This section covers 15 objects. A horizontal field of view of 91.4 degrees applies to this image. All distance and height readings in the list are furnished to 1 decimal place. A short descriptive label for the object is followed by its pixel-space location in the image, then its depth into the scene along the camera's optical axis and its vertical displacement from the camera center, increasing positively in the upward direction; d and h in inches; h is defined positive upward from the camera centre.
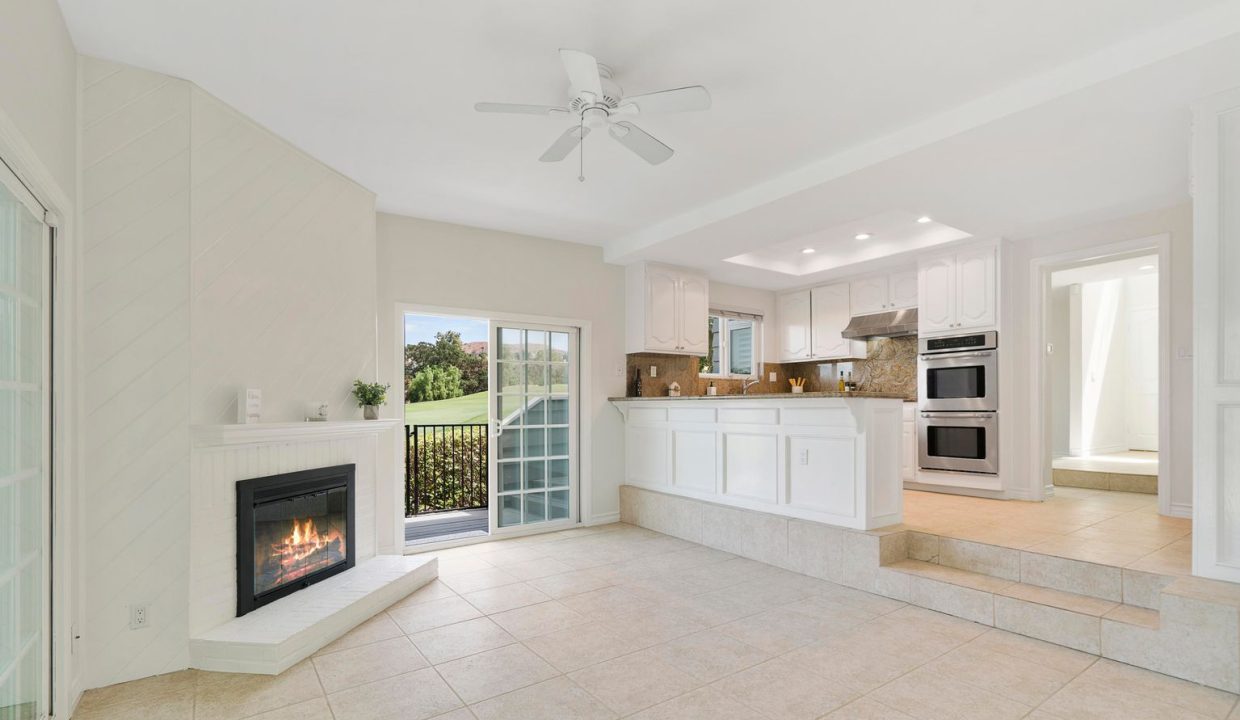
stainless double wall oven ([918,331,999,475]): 203.5 -15.4
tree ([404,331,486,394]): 344.8 +1.0
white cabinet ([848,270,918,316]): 237.3 +27.2
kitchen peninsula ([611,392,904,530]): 151.4 -26.8
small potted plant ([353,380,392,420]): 153.3 -8.7
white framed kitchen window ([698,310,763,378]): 270.5 +6.9
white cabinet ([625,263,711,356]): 227.6 +19.6
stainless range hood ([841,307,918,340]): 232.6 +13.9
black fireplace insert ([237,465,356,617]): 120.0 -37.5
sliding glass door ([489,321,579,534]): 206.2 -22.9
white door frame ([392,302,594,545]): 221.3 -20.3
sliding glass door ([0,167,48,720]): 74.6 -12.9
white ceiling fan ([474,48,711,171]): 93.8 +42.9
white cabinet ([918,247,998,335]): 203.2 +23.4
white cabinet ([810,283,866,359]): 261.0 +16.6
